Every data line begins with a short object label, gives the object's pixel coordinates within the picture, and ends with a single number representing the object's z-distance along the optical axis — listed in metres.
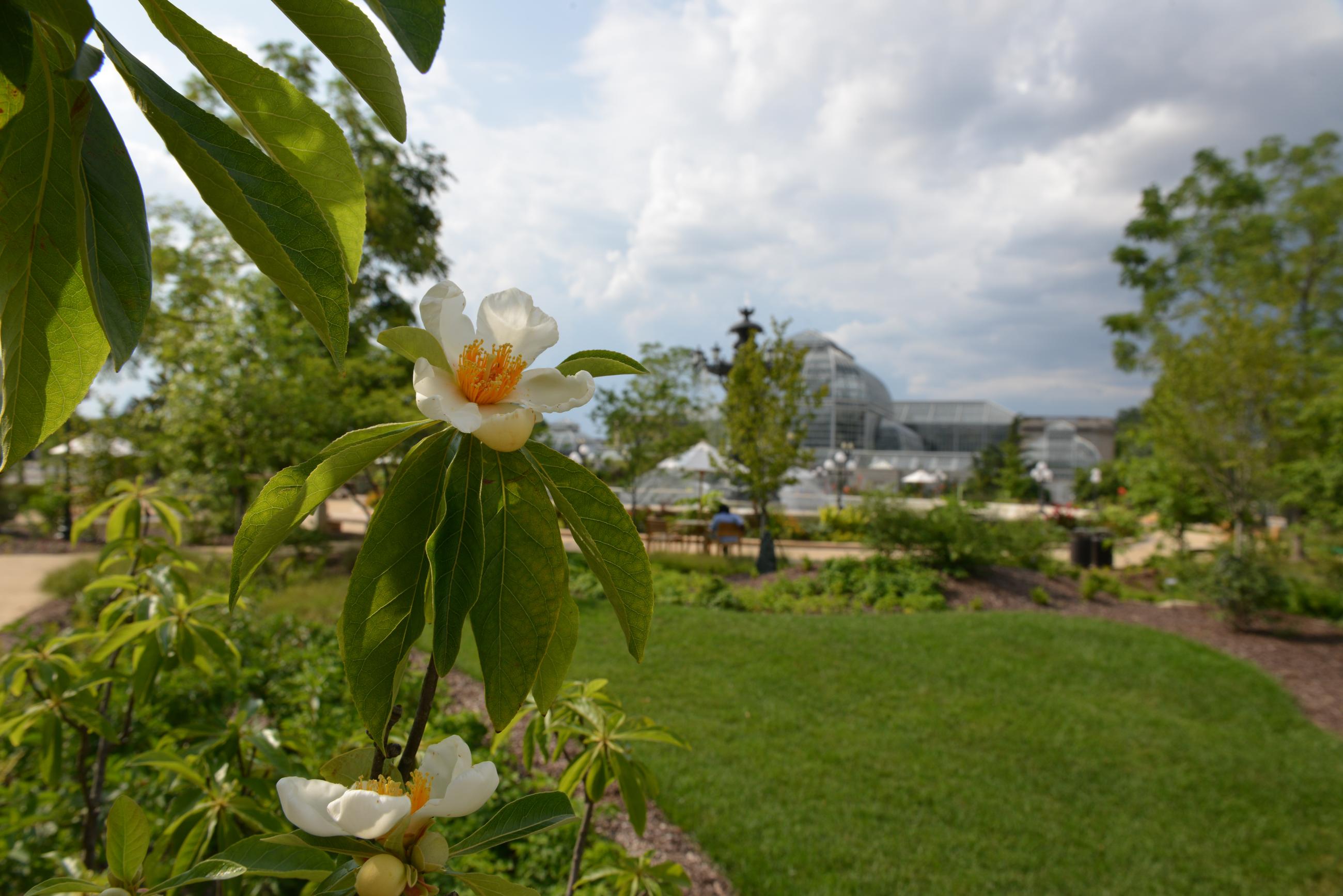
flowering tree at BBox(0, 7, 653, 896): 0.42
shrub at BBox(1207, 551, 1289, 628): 8.94
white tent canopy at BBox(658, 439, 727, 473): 19.09
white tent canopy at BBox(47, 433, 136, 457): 15.16
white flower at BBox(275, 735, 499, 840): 0.47
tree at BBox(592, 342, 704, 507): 17.09
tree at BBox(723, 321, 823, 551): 13.98
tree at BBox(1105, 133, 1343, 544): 11.76
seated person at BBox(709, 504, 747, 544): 14.15
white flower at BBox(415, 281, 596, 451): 0.51
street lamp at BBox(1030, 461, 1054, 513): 23.56
